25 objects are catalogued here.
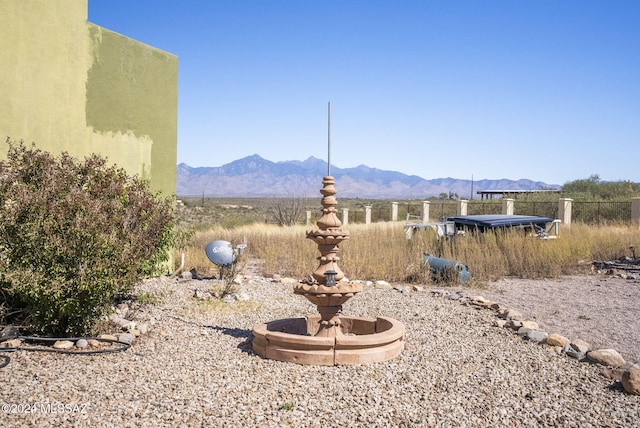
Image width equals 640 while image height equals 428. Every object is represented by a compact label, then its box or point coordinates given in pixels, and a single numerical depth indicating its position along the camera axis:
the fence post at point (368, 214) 31.21
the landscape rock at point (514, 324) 7.40
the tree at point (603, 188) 35.34
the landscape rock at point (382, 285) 10.98
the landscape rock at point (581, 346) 6.28
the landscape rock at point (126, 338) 6.19
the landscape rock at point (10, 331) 5.92
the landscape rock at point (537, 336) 6.76
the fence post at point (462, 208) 27.34
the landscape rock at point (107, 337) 6.16
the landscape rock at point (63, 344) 5.86
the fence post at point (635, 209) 21.70
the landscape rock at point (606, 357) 5.83
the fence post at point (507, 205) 24.81
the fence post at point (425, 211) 27.89
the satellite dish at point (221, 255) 10.14
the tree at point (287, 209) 29.27
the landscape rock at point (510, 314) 8.21
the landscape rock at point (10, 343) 5.78
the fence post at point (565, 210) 23.59
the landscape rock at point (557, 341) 6.52
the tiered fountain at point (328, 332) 5.57
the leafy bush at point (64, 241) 5.70
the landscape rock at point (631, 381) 4.91
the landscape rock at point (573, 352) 6.10
